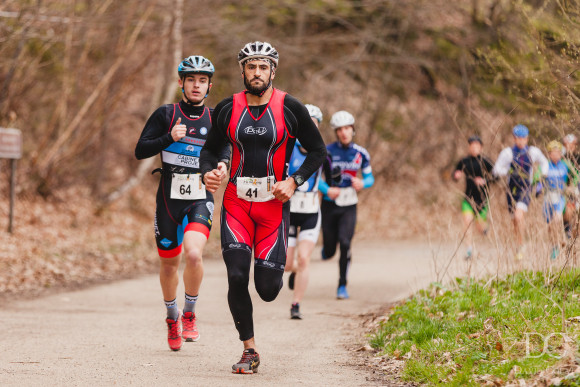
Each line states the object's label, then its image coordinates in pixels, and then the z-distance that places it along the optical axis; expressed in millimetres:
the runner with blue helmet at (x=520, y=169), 18172
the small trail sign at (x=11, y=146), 29422
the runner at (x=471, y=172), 25906
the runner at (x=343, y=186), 21672
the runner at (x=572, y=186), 15509
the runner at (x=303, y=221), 19422
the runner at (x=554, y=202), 17134
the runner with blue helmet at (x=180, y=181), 14703
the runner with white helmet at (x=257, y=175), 12328
